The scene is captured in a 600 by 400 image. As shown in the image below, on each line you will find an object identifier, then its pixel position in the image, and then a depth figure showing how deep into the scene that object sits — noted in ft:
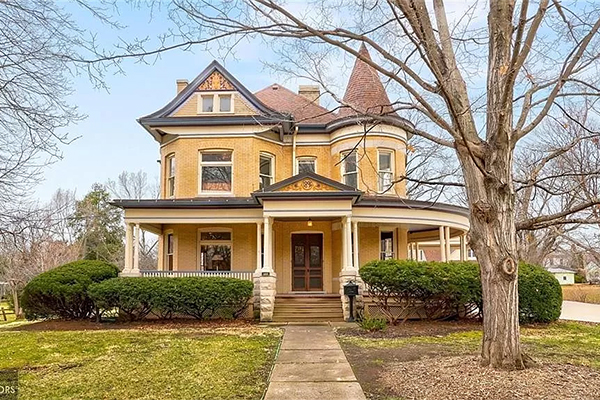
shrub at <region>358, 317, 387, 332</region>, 40.27
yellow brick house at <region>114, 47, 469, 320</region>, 57.36
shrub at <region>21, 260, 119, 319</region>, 47.91
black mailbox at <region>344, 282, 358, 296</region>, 47.47
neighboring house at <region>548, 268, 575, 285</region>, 251.93
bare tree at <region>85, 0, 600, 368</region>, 21.91
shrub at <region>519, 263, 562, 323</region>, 45.75
